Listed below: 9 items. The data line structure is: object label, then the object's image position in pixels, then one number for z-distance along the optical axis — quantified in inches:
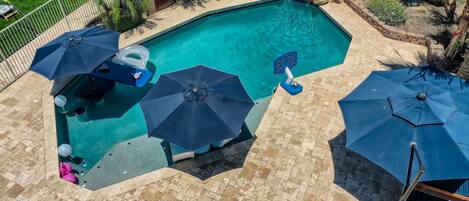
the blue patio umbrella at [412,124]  396.5
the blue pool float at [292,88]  619.5
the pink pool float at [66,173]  515.2
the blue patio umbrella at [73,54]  566.3
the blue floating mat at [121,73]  633.0
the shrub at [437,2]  807.6
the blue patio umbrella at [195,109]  465.1
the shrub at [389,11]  764.6
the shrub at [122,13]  737.0
